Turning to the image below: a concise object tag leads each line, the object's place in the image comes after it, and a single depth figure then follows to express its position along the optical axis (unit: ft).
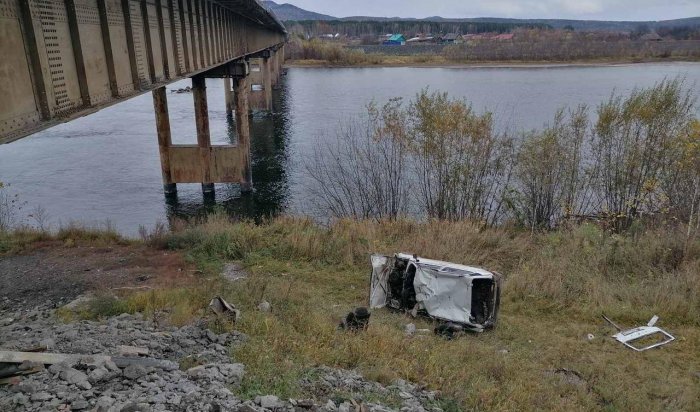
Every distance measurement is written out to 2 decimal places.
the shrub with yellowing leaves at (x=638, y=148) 57.52
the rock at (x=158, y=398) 16.41
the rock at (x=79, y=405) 15.83
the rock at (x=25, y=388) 16.76
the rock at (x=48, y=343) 20.57
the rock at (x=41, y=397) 16.19
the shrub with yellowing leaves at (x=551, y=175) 58.85
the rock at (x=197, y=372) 18.53
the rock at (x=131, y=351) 20.03
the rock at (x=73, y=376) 17.13
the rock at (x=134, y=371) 17.76
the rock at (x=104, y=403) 15.48
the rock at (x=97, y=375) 17.37
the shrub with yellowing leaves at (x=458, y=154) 59.00
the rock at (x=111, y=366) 18.11
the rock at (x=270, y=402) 16.92
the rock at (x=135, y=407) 15.46
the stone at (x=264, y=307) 27.56
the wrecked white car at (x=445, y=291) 28.66
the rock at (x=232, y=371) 18.72
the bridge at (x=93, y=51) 17.88
